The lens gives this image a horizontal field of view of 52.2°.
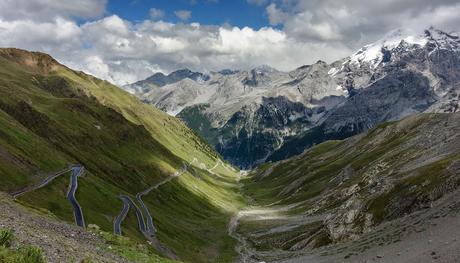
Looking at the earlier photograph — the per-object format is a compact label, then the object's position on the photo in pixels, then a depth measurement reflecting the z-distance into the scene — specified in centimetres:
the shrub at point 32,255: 2920
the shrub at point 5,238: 3199
